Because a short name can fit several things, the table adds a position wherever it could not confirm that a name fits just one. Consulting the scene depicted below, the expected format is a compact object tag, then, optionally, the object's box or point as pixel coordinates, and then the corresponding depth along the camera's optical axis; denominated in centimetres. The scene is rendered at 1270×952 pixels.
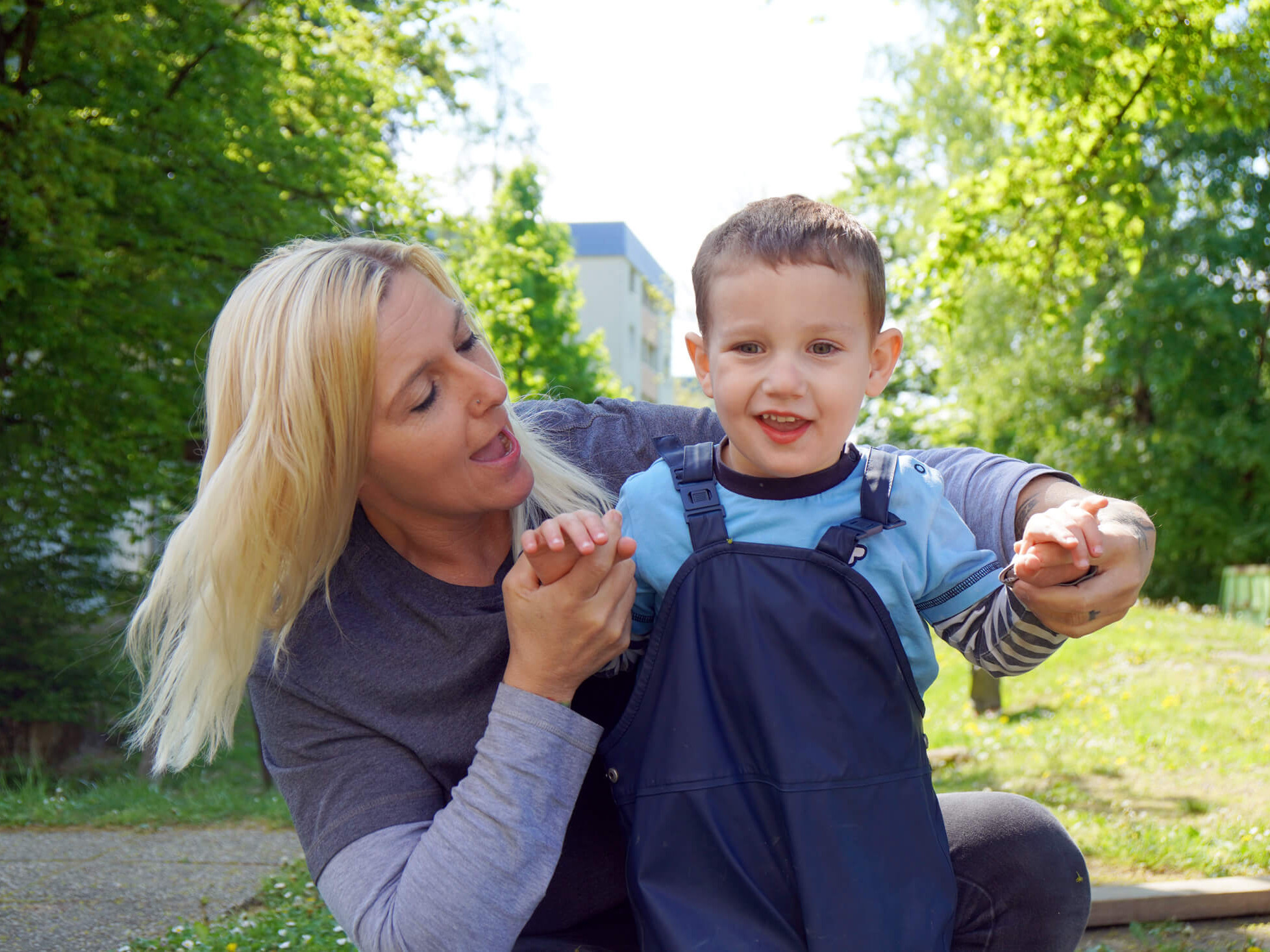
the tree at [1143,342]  1792
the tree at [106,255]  809
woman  178
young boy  169
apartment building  4556
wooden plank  331
